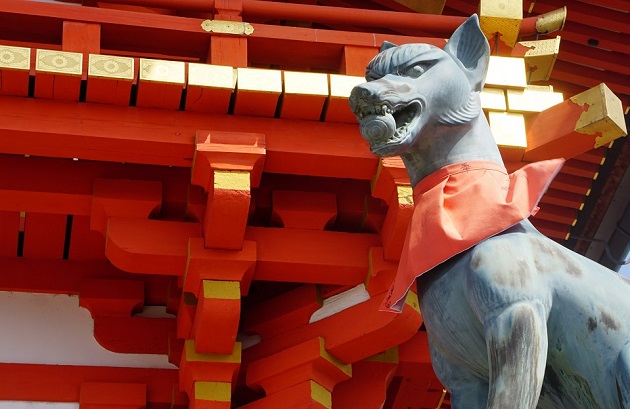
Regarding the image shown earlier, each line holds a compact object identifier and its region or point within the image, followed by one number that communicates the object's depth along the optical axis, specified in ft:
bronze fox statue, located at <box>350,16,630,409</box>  12.83
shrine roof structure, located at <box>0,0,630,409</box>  20.36
